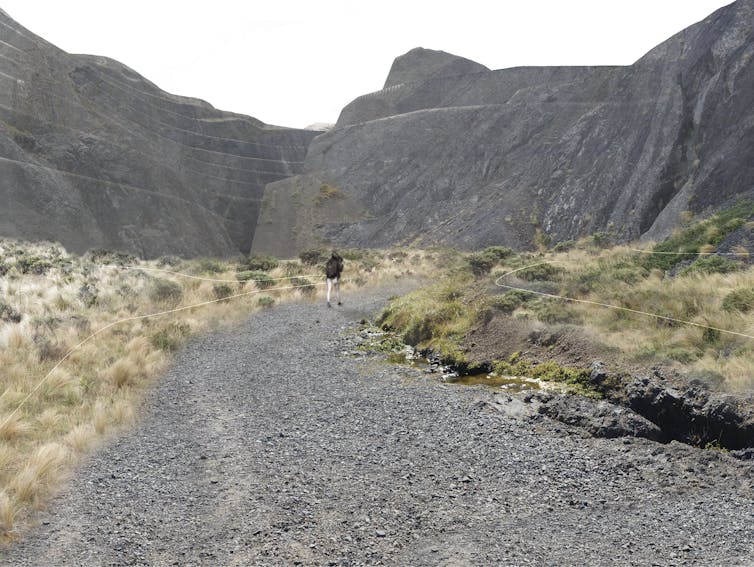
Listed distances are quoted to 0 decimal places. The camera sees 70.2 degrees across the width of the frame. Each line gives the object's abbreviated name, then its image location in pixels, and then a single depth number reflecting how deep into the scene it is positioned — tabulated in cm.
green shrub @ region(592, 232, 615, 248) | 3631
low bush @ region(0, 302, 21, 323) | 1399
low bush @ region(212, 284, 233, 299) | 2119
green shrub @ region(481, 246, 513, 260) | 2812
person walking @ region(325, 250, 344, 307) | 2155
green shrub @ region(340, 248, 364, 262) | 4093
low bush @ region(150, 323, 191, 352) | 1388
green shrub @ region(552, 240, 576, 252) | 3881
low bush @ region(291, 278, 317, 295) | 2424
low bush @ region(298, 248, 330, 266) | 3812
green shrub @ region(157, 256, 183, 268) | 3481
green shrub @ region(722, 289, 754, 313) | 1155
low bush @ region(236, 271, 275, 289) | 2469
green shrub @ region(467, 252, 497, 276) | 2514
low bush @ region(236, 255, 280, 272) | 3200
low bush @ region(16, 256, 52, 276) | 2065
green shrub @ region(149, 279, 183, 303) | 1920
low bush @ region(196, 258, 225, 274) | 2747
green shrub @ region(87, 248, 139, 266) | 2877
